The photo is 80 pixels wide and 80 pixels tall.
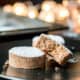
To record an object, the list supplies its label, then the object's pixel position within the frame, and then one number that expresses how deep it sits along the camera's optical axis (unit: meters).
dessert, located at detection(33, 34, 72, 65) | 0.62
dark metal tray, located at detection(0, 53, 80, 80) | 0.56
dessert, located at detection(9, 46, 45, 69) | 0.60
